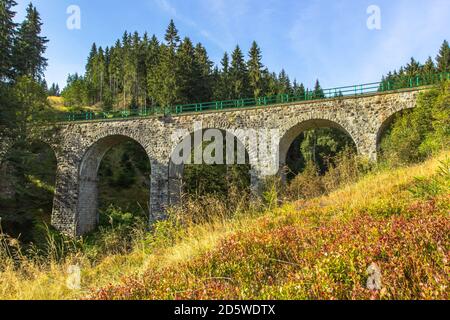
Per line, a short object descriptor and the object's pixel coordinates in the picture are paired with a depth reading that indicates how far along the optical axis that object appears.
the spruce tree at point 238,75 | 46.22
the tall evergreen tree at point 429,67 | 56.86
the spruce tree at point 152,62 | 48.28
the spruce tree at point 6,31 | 31.42
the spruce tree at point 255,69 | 46.75
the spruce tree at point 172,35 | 49.94
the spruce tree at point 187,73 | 42.16
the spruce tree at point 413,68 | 59.20
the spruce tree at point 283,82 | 52.61
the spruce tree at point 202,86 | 42.60
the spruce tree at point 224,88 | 45.42
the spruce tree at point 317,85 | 71.89
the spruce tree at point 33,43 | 48.72
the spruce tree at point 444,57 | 61.28
